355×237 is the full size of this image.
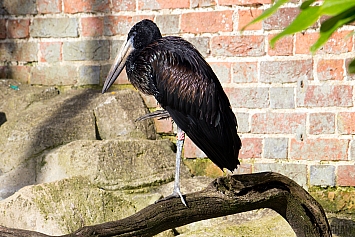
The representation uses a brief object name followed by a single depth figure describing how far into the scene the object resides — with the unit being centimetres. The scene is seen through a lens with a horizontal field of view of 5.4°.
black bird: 1437
